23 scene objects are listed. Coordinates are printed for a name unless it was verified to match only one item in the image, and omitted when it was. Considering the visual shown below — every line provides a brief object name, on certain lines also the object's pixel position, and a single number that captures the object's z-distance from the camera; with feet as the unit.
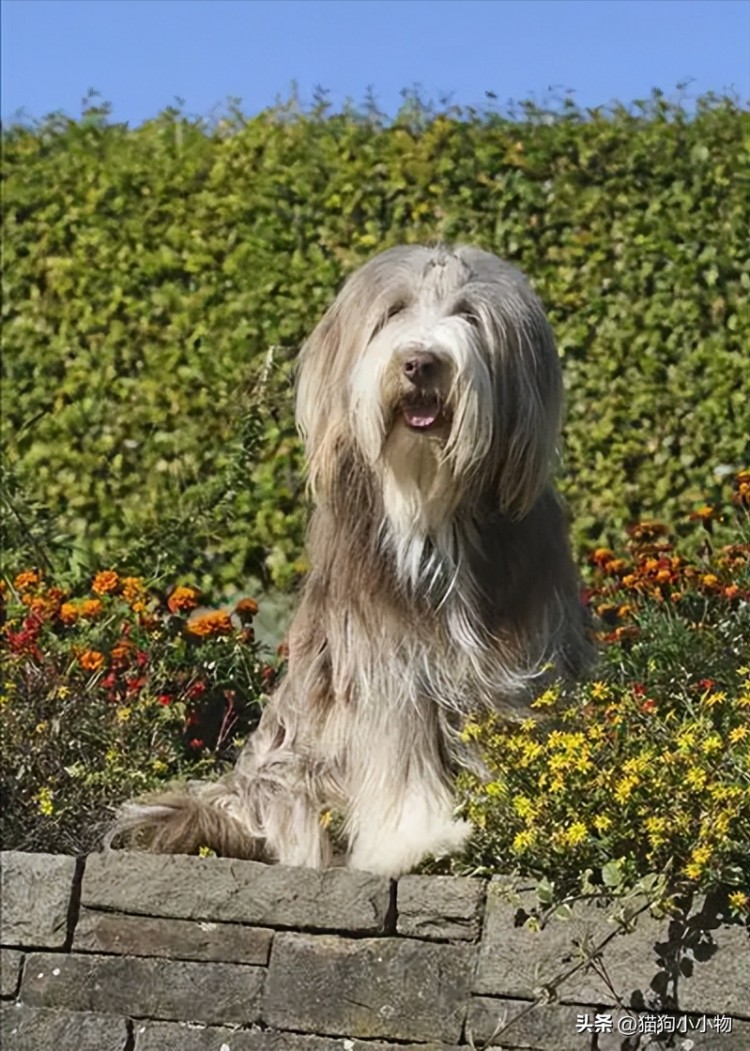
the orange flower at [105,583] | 18.63
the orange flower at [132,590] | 18.49
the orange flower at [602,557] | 19.19
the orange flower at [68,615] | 18.48
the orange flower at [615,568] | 19.03
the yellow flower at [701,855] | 12.02
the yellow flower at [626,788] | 12.60
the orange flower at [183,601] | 18.47
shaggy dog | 13.89
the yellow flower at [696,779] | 12.51
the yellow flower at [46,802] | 15.71
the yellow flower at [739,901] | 12.04
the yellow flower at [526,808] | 12.91
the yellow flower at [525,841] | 12.82
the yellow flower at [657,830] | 12.36
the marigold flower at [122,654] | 17.88
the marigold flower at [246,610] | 18.88
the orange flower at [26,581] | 19.06
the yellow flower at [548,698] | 13.19
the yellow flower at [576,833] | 12.55
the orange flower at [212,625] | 17.95
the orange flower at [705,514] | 19.79
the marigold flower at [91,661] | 17.16
